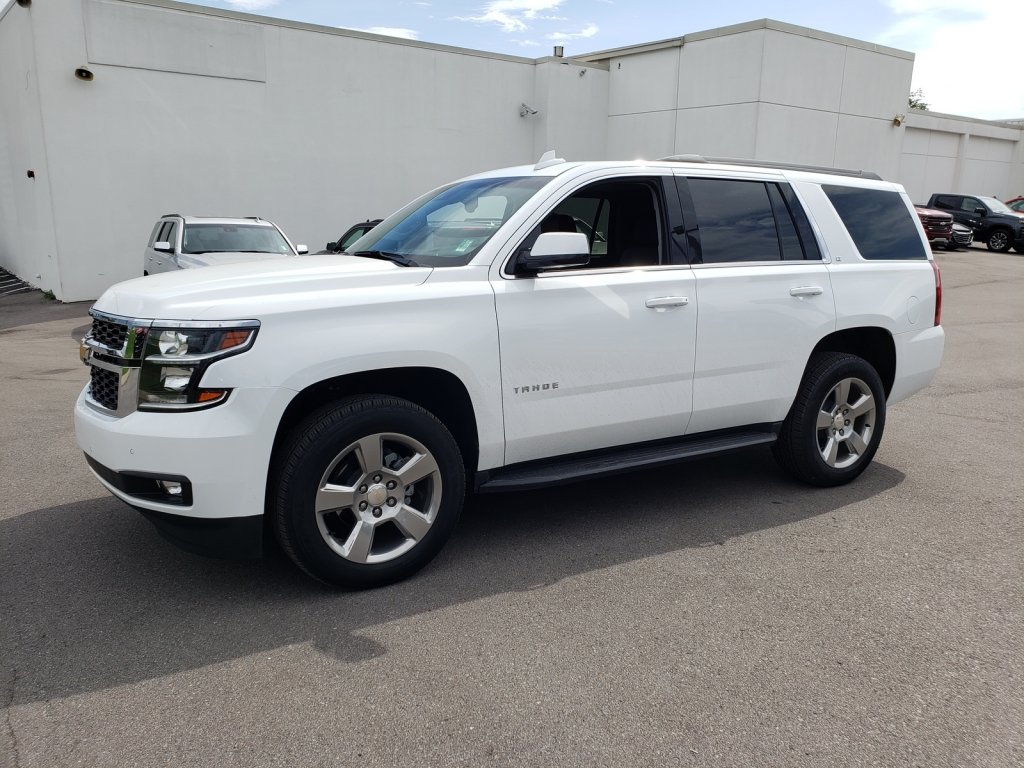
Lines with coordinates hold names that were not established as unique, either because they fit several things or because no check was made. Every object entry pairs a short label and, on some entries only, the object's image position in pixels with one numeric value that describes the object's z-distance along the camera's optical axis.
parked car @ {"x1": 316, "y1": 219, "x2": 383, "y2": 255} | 13.12
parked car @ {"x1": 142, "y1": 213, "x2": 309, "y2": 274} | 10.81
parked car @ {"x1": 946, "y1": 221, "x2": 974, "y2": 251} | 26.28
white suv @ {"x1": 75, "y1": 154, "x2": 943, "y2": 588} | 3.28
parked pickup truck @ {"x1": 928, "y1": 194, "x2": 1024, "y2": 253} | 26.81
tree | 73.71
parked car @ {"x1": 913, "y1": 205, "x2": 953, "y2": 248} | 25.62
